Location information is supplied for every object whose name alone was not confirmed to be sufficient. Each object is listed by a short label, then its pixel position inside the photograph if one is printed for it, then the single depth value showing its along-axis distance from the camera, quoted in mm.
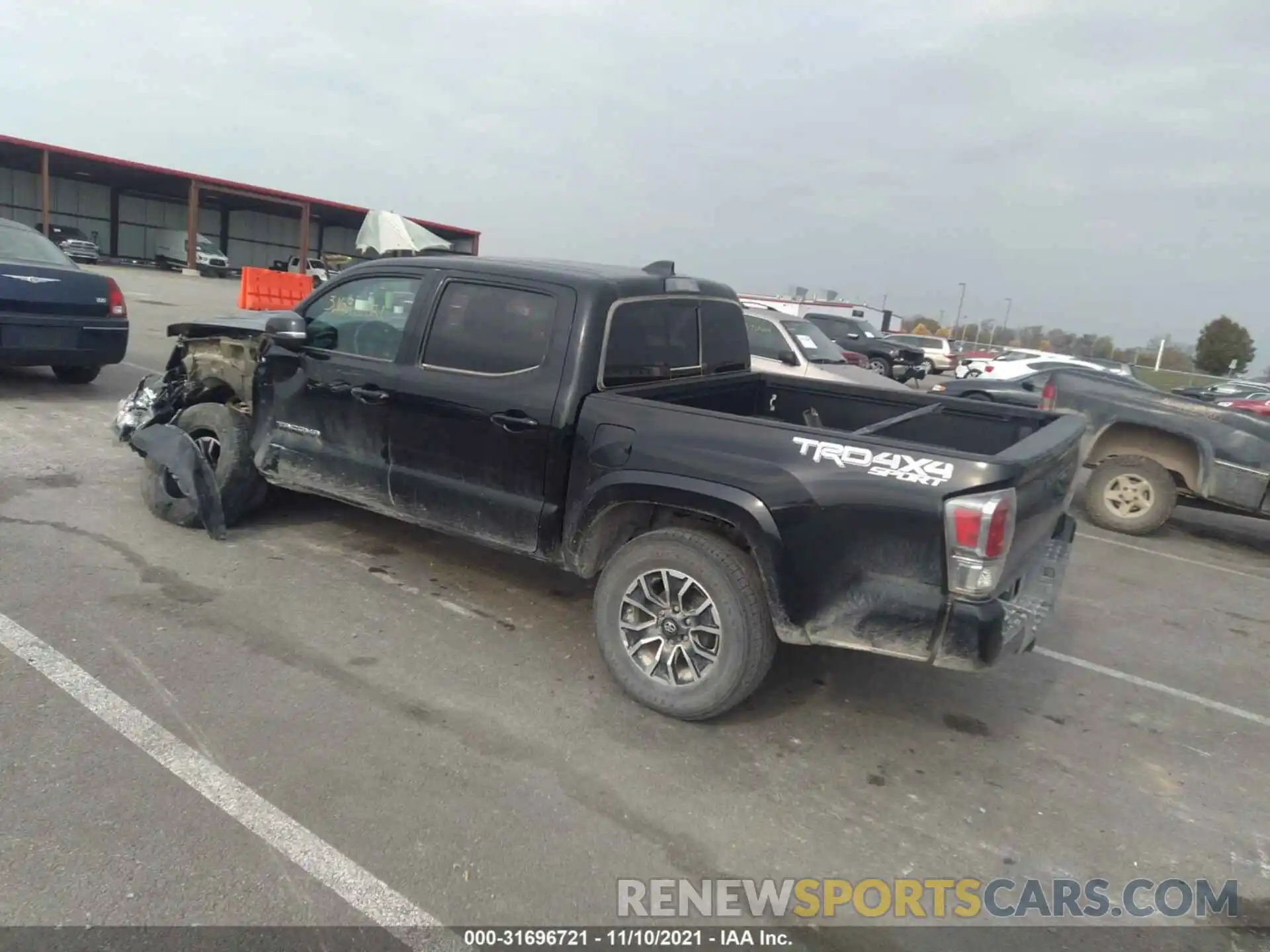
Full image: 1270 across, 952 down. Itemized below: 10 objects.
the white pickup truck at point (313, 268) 33625
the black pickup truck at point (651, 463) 3186
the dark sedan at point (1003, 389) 9797
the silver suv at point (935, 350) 29281
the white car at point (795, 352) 11047
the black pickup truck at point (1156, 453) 7355
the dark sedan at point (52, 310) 7879
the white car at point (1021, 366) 17438
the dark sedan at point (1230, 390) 20125
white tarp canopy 20812
